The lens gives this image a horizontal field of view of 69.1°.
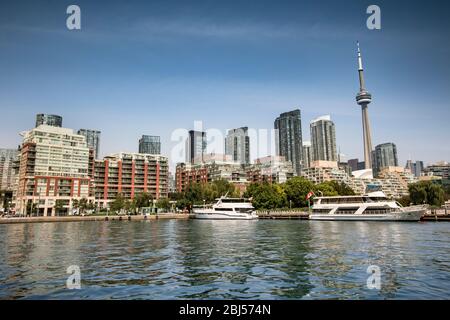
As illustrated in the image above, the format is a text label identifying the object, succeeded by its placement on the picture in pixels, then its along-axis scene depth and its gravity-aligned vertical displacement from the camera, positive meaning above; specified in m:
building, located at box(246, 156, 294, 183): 172.38 +16.41
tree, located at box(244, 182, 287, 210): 108.75 +2.11
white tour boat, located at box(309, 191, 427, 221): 64.31 -1.58
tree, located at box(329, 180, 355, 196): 118.50 +4.41
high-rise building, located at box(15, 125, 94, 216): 107.19 +11.78
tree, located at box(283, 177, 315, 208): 107.69 +3.93
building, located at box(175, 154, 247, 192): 166.38 +17.28
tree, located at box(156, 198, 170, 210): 123.94 +0.30
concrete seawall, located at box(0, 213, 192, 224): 80.88 -3.47
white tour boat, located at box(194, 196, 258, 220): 85.75 -2.03
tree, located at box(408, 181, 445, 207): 84.44 +1.92
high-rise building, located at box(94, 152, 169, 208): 138.62 +12.68
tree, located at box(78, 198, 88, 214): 108.25 +0.63
